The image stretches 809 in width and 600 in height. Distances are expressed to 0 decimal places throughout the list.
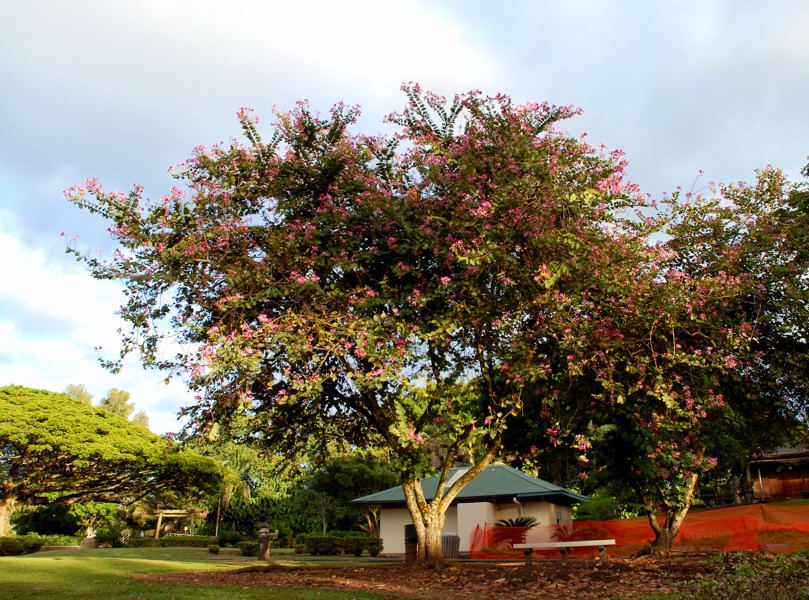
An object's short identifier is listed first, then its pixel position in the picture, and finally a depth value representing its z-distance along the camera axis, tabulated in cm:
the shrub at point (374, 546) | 3441
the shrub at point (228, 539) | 4347
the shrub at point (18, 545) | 2703
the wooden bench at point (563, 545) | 1606
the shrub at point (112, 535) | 3794
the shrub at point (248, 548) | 3184
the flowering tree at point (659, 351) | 1273
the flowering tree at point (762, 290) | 1461
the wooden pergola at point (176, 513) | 5244
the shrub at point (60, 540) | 3671
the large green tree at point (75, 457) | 3225
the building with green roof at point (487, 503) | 3027
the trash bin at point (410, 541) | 2828
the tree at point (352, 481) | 4341
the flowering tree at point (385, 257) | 1248
